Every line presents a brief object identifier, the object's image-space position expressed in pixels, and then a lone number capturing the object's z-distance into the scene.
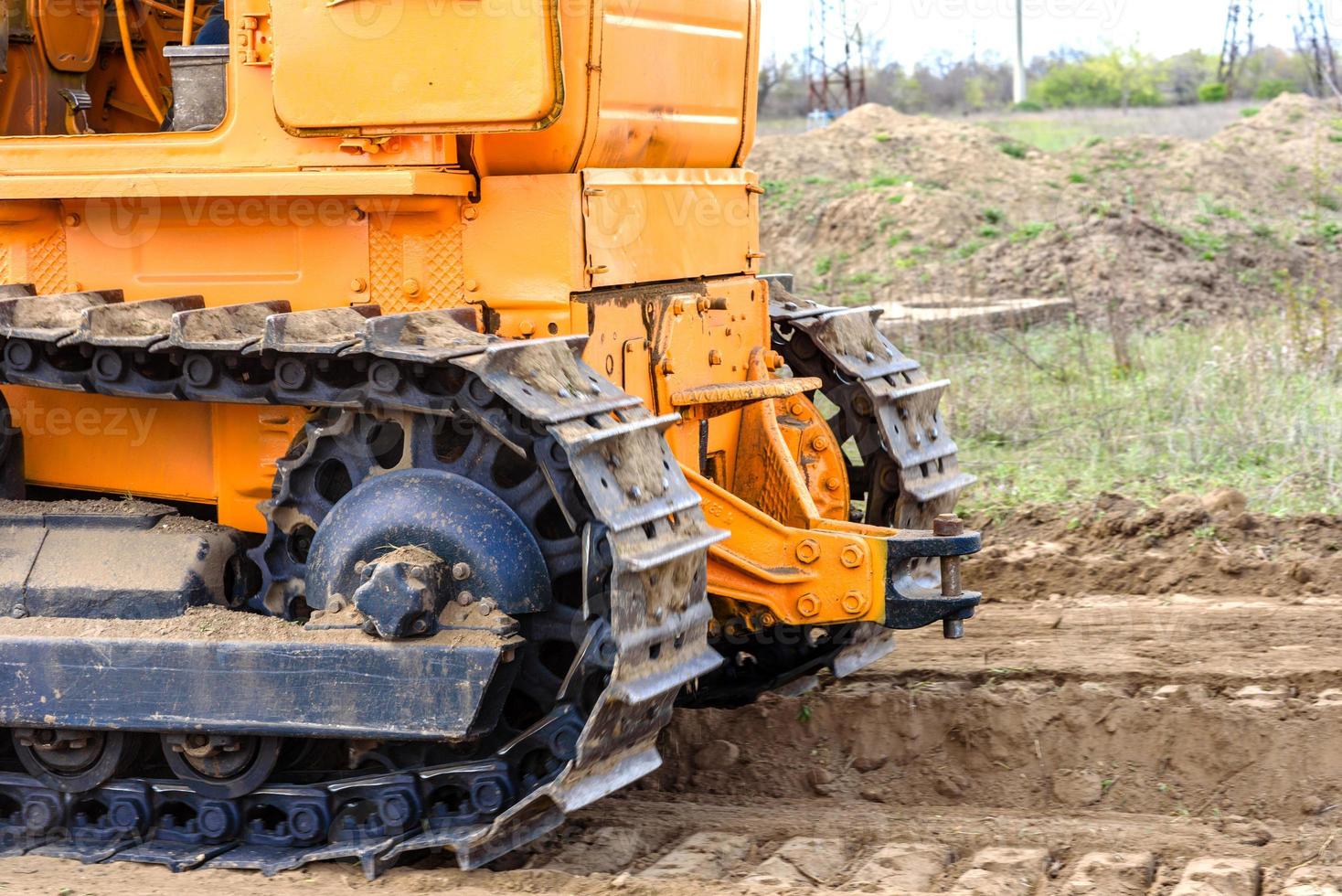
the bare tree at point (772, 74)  47.34
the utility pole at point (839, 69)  34.22
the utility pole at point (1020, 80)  40.31
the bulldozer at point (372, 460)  4.69
